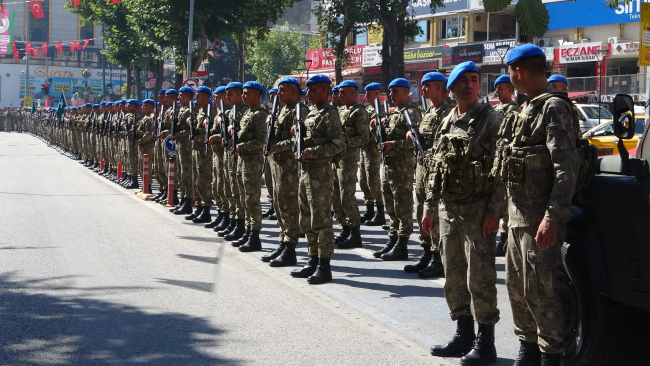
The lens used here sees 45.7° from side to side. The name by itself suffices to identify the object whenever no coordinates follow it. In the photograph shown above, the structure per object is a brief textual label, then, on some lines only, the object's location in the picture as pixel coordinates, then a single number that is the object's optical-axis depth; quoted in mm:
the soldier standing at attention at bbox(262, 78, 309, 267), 8609
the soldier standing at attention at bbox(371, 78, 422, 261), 9055
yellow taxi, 15953
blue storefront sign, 34812
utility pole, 24859
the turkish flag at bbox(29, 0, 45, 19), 36750
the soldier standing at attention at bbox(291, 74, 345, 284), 7801
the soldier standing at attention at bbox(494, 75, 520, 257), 8800
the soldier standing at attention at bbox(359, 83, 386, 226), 11391
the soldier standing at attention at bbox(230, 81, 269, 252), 9680
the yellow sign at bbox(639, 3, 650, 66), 11758
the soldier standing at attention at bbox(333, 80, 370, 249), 10250
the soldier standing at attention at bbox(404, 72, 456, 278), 7594
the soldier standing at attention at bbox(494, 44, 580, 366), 4176
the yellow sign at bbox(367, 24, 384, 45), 52375
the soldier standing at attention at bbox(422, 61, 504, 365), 5027
